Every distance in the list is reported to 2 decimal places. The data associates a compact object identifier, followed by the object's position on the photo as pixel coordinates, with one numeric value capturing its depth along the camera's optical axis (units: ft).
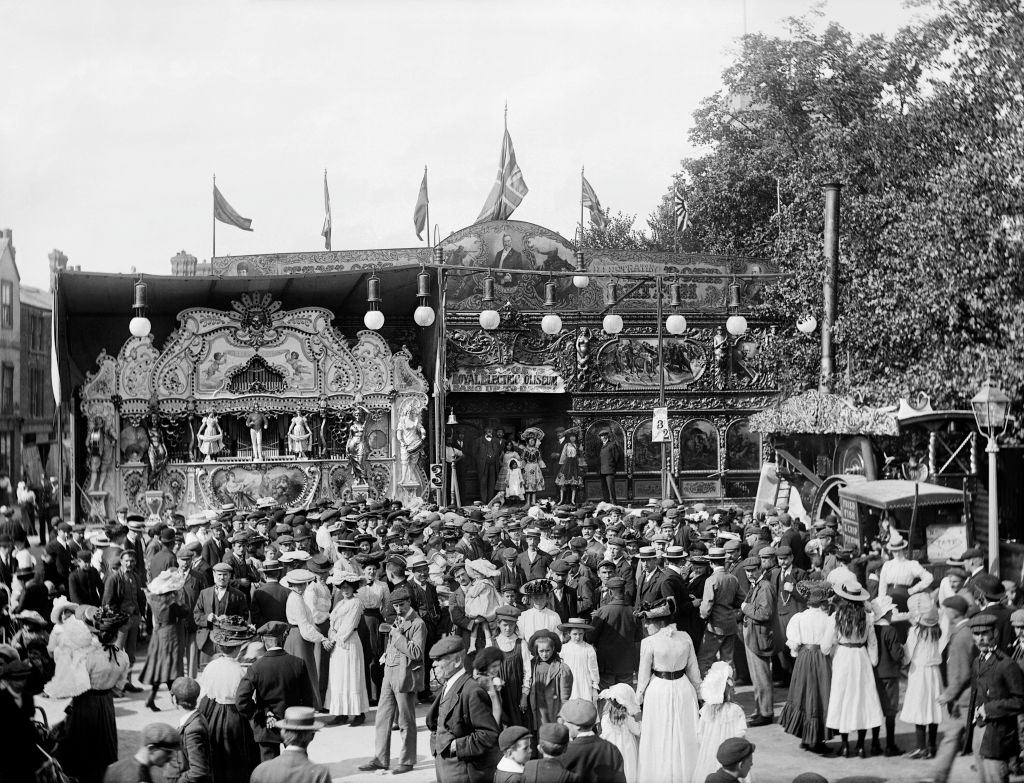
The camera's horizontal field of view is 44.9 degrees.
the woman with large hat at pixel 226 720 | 29.45
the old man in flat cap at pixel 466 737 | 28.45
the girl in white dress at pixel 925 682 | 36.52
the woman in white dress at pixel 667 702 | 30.86
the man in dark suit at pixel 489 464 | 98.99
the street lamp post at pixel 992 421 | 46.53
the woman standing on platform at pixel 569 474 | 97.60
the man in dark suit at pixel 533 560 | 47.96
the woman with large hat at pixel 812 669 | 36.47
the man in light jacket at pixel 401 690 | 35.70
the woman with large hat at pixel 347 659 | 39.83
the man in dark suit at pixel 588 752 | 25.21
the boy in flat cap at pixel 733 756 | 23.93
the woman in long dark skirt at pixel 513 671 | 33.60
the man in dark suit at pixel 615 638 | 39.09
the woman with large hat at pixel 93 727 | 30.14
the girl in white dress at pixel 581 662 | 34.58
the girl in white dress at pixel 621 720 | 30.83
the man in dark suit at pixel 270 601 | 42.09
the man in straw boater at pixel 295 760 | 23.76
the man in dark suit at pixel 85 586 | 46.09
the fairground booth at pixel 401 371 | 90.43
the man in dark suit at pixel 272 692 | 30.99
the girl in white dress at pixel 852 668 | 35.81
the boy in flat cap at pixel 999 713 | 30.30
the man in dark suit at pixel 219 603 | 41.52
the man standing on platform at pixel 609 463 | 99.45
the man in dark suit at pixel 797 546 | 52.63
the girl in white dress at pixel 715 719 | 30.73
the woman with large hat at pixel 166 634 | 43.39
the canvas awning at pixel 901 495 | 56.80
